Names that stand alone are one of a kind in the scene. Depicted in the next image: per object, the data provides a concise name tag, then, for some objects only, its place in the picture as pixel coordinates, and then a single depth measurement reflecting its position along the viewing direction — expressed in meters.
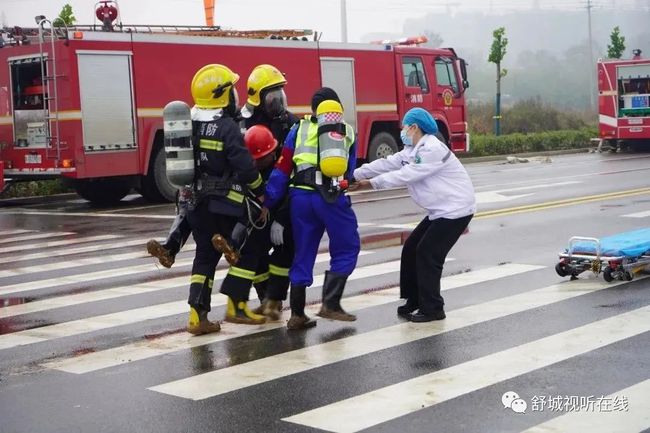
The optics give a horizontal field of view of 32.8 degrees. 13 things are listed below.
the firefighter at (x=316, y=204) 7.86
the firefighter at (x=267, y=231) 8.15
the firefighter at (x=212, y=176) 7.77
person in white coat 7.99
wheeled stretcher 9.27
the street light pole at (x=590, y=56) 56.10
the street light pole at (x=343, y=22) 35.75
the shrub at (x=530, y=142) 34.25
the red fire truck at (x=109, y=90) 18.42
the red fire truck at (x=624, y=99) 33.44
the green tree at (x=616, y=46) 45.02
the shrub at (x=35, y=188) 22.31
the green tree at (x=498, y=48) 39.09
